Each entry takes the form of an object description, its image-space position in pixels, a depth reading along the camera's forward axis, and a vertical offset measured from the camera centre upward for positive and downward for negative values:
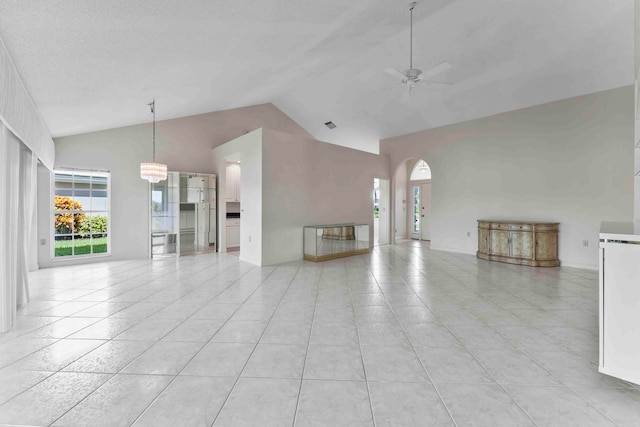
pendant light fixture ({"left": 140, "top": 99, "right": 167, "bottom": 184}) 5.72 +0.78
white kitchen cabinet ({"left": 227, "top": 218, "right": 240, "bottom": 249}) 8.08 -0.57
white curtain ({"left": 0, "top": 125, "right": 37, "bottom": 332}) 2.81 -0.08
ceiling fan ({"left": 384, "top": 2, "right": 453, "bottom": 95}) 4.05 +1.94
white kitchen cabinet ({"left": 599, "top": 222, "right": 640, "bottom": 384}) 1.75 -0.56
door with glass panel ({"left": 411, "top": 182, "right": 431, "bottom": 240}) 10.50 +0.02
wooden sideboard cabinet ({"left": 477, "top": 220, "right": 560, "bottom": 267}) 5.84 -0.63
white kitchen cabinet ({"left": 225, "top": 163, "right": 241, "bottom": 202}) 8.13 +0.80
